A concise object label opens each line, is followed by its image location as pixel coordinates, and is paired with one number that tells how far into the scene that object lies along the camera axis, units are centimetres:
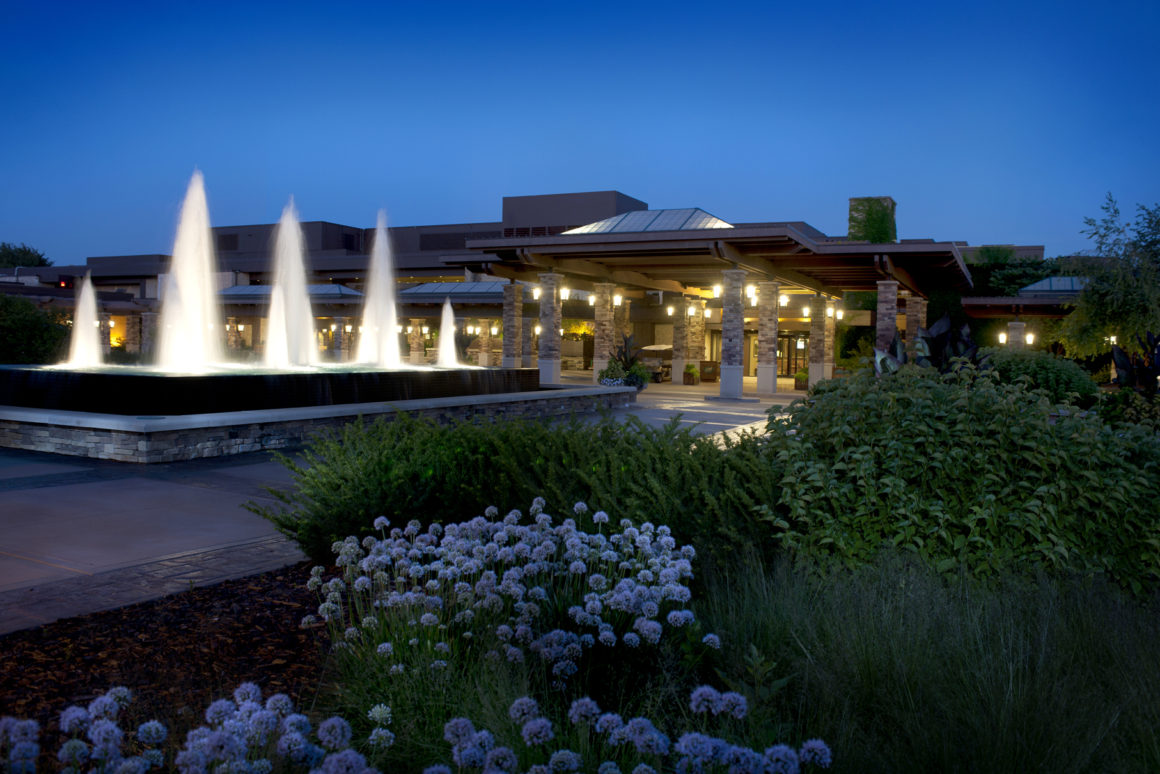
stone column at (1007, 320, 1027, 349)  3362
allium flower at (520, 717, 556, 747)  219
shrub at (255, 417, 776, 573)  545
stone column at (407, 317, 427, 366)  4659
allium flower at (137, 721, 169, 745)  210
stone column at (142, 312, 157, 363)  4516
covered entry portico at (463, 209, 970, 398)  2430
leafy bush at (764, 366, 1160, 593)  488
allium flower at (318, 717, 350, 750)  216
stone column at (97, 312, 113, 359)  4659
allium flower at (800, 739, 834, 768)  215
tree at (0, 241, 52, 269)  7762
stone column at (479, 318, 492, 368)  4562
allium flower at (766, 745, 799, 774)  206
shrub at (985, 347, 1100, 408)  1578
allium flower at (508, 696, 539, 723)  236
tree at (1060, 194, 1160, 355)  2697
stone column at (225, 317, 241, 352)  5416
